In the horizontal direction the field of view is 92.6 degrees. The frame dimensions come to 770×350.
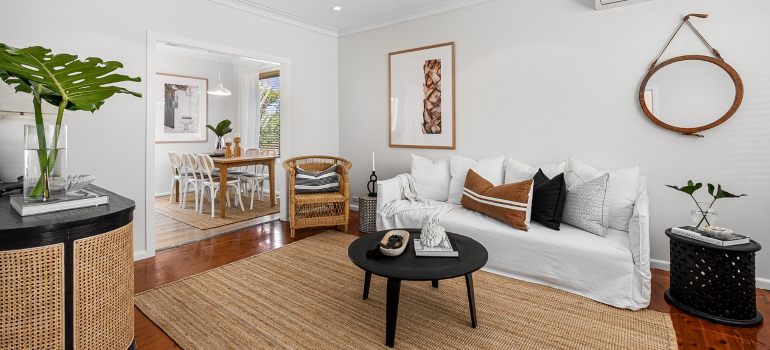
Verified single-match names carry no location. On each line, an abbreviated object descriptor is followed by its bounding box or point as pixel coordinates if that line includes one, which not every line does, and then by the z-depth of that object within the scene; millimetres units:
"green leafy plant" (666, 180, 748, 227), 2381
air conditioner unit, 3008
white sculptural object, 2256
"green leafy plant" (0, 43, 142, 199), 1480
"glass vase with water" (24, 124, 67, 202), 1683
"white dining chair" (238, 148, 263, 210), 5379
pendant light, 6160
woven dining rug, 4539
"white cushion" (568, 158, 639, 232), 2846
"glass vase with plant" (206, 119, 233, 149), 5824
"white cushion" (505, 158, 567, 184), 3271
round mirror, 2711
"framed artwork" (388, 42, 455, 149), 4152
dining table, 4742
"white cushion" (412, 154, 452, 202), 3914
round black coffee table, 1903
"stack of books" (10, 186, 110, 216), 1541
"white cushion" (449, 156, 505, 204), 3578
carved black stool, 2172
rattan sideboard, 1365
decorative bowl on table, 2117
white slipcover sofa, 2383
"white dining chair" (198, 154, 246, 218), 4777
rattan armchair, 3947
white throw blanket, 3391
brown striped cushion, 2881
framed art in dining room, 6348
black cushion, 2861
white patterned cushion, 2740
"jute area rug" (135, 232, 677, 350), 2008
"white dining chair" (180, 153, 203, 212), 5023
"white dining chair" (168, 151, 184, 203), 5402
